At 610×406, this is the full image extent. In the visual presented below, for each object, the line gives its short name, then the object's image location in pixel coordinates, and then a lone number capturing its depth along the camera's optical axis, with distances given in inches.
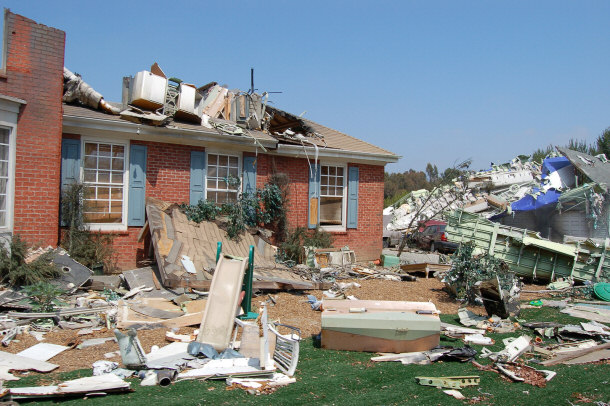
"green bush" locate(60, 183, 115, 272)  400.5
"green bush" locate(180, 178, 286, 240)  455.1
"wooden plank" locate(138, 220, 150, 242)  434.1
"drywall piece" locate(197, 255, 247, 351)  255.9
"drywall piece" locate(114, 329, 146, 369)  217.9
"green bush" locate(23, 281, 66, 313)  303.4
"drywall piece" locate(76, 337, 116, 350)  258.1
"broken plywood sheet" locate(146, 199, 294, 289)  367.2
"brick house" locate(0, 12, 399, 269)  366.6
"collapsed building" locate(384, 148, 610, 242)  660.7
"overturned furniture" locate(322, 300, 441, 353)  255.6
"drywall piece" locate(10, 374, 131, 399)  182.2
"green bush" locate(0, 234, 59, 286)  325.4
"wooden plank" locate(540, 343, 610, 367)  249.8
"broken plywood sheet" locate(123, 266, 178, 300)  351.4
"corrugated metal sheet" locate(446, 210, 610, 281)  489.4
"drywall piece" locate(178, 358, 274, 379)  211.6
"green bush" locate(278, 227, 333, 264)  502.6
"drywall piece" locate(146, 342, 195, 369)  217.8
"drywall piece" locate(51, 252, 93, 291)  346.6
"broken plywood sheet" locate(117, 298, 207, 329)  293.1
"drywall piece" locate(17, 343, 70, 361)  239.0
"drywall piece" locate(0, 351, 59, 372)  220.4
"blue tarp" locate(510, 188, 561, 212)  708.7
